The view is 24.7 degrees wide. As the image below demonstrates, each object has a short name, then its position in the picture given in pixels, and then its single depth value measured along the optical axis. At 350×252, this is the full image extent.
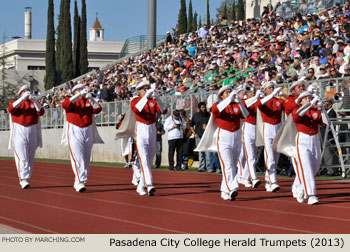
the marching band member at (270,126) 15.89
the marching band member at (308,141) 13.24
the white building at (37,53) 81.93
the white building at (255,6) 52.09
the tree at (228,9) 79.10
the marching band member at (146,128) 15.02
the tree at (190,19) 81.36
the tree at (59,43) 70.62
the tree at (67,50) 69.56
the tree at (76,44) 70.88
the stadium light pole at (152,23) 51.31
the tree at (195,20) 84.79
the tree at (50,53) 69.81
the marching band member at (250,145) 16.91
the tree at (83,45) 71.56
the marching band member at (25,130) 17.64
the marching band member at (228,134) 14.09
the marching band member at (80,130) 16.30
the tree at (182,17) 80.69
